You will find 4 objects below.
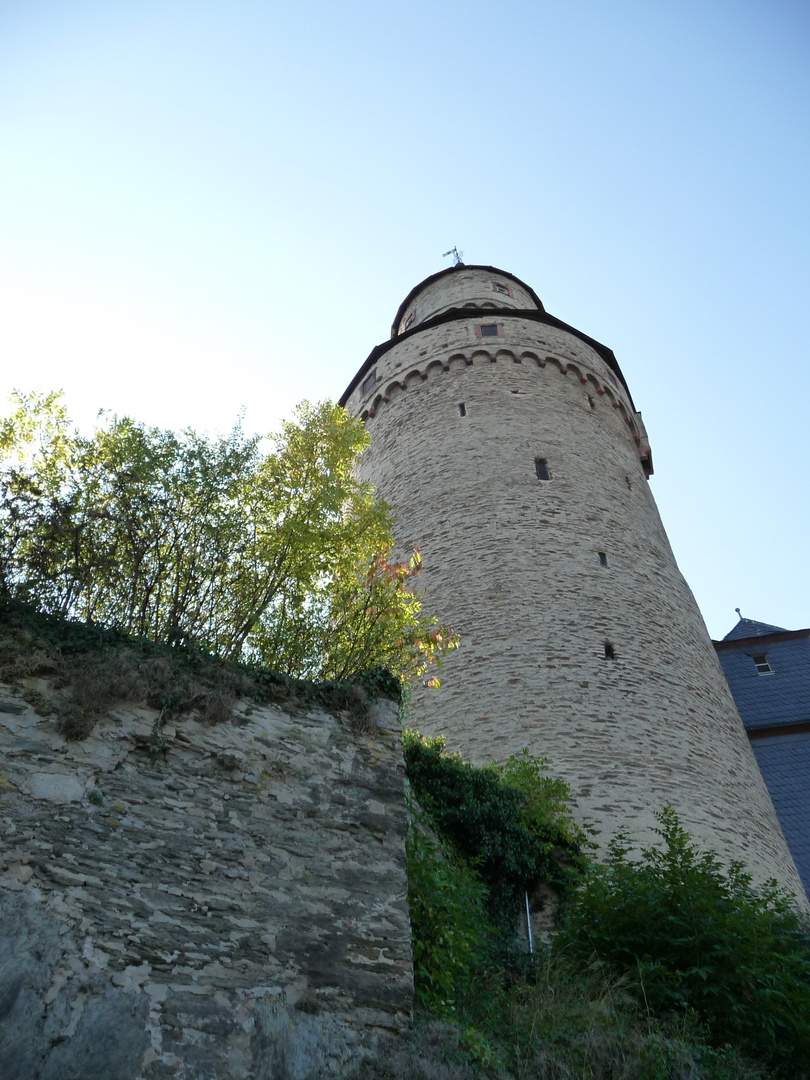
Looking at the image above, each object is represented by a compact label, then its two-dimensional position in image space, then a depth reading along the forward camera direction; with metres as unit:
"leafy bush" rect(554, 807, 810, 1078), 5.70
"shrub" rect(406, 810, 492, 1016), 5.50
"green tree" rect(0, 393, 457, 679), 6.19
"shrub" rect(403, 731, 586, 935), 8.04
